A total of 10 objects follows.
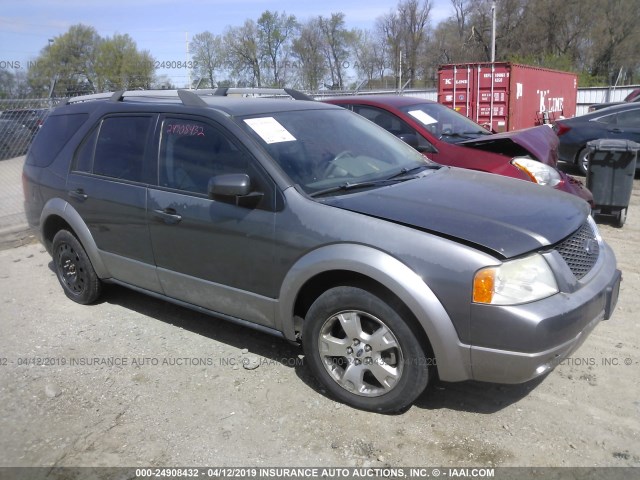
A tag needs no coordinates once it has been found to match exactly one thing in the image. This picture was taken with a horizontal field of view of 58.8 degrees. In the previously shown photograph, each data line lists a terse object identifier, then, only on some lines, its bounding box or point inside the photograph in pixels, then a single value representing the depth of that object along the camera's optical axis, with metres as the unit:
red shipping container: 15.73
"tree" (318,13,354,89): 57.85
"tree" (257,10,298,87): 49.14
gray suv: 2.83
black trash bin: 7.15
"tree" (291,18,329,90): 53.69
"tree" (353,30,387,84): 59.50
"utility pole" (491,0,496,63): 30.82
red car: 5.68
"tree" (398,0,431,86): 62.28
